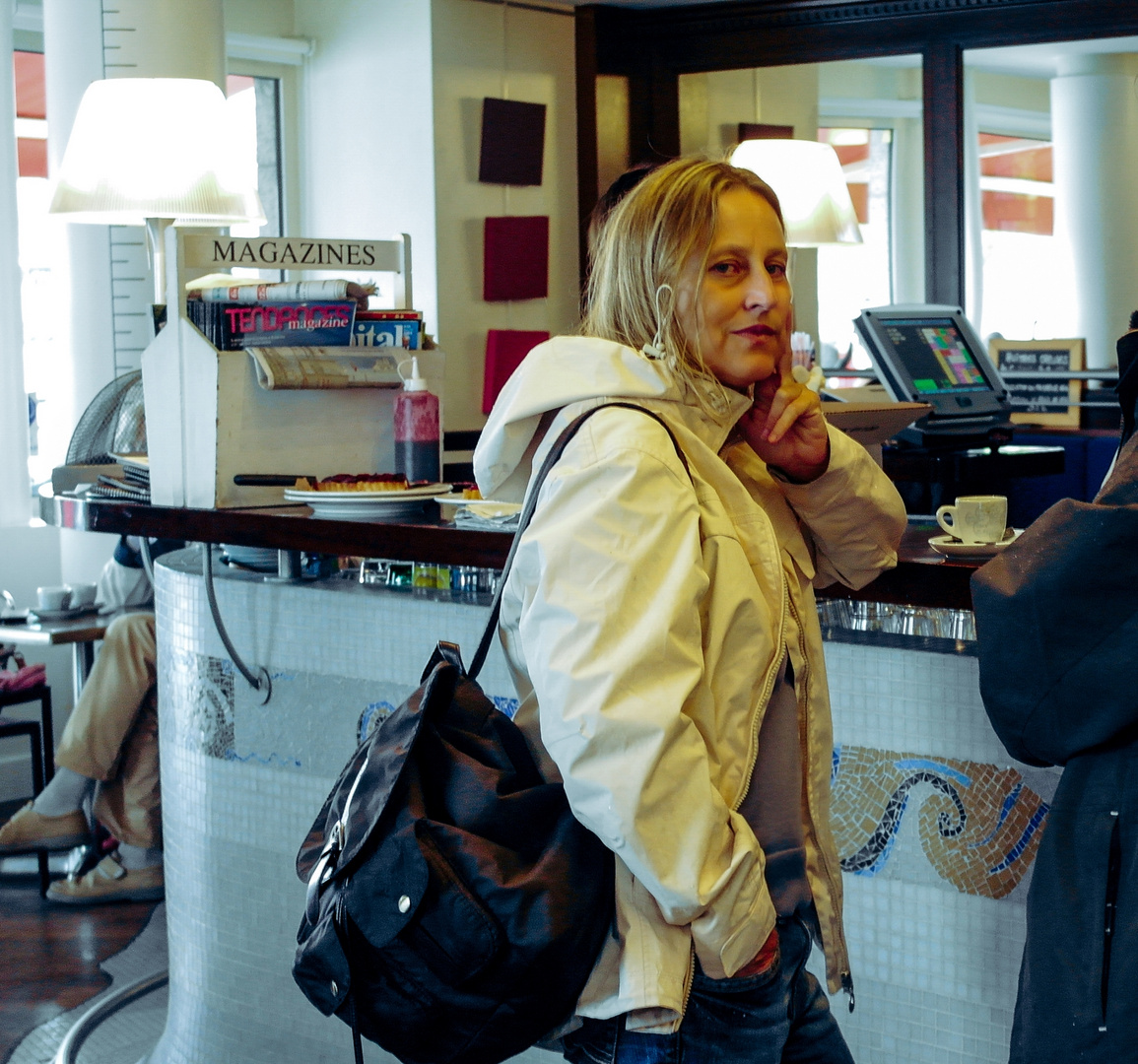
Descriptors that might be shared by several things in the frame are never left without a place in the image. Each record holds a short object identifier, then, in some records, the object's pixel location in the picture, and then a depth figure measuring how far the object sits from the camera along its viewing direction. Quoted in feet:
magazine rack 7.86
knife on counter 7.93
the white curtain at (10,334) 15.26
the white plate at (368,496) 7.32
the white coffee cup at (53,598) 12.77
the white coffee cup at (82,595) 12.94
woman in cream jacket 3.87
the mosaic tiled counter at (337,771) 6.14
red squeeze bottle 8.15
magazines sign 8.27
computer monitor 11.64
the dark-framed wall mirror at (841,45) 16.78
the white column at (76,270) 13.56
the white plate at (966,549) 5.75
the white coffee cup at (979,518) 5.90
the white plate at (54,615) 12.79
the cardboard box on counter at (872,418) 7.16
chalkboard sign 17.58
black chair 12.81
